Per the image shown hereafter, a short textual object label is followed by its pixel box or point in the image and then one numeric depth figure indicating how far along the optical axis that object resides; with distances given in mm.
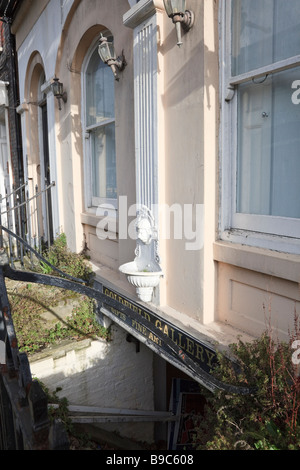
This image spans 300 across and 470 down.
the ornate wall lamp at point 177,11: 2904
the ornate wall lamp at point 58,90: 5730
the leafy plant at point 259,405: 2098
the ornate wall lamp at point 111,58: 4031
